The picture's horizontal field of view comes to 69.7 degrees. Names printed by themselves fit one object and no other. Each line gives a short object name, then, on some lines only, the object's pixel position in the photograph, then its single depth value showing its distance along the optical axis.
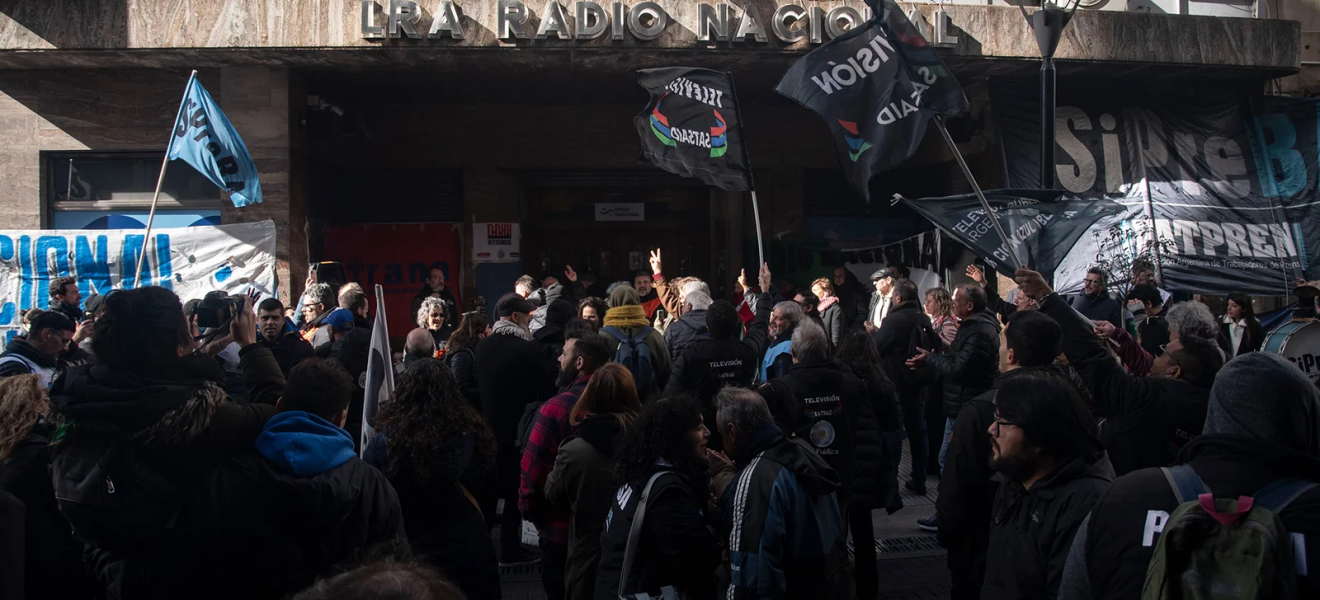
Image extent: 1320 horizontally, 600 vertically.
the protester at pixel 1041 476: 2.75
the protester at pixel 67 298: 7.71
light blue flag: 9.00
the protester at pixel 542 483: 4.54
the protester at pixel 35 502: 3.42
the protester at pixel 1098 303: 8.91
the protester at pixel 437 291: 11.97
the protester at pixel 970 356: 6.34
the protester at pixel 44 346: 5.64
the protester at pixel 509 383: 6.24
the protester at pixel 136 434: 2.94
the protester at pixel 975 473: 4.02
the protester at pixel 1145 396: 4.22
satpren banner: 11.92
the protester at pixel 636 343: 6.46
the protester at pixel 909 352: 7.63
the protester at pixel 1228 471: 2.16
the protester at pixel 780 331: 6.50
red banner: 14.21
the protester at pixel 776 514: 3.54
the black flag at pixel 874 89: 6.74
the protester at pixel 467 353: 6.47
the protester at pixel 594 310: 8.01
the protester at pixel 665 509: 3.43
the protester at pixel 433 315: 7.66
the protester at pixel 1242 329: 9.10
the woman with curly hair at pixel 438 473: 3.85
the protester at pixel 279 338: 6.04
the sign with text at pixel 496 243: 14.09
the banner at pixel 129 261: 10.64
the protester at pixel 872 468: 5.48
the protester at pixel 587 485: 4.13
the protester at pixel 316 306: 7.45
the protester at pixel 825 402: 5.17
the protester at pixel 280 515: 2.97
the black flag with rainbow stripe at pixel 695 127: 8.34
